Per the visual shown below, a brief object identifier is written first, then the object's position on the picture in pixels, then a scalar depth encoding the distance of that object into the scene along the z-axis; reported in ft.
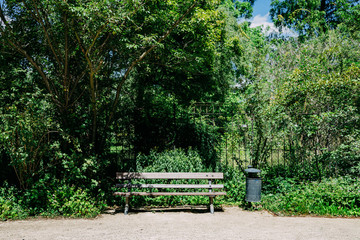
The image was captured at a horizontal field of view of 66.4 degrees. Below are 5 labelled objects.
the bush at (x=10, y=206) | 17.71
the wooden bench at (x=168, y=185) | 19.99
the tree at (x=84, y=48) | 19.04
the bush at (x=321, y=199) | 19.56
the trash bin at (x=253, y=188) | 20.44
